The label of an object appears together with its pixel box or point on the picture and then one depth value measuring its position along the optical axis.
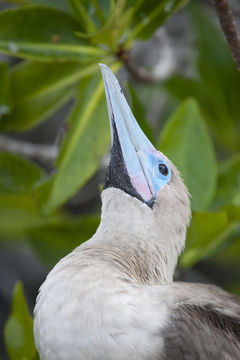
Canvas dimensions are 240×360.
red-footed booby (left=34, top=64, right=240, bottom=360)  5.57
